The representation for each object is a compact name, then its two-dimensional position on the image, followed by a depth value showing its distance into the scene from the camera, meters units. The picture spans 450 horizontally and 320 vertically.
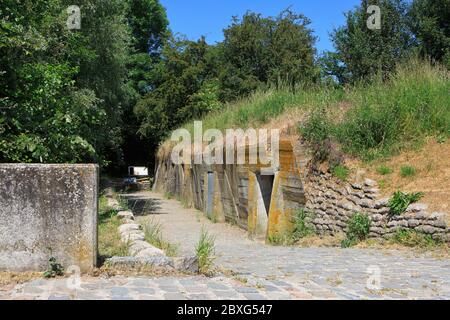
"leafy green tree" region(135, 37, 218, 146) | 30.92
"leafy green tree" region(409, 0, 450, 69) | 24.61
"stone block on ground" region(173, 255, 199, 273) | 5.50
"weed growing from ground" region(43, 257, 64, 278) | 4.96
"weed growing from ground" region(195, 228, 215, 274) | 5.64
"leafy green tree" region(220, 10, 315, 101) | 32.59
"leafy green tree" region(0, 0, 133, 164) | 7.62
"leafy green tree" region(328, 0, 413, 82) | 24.81
